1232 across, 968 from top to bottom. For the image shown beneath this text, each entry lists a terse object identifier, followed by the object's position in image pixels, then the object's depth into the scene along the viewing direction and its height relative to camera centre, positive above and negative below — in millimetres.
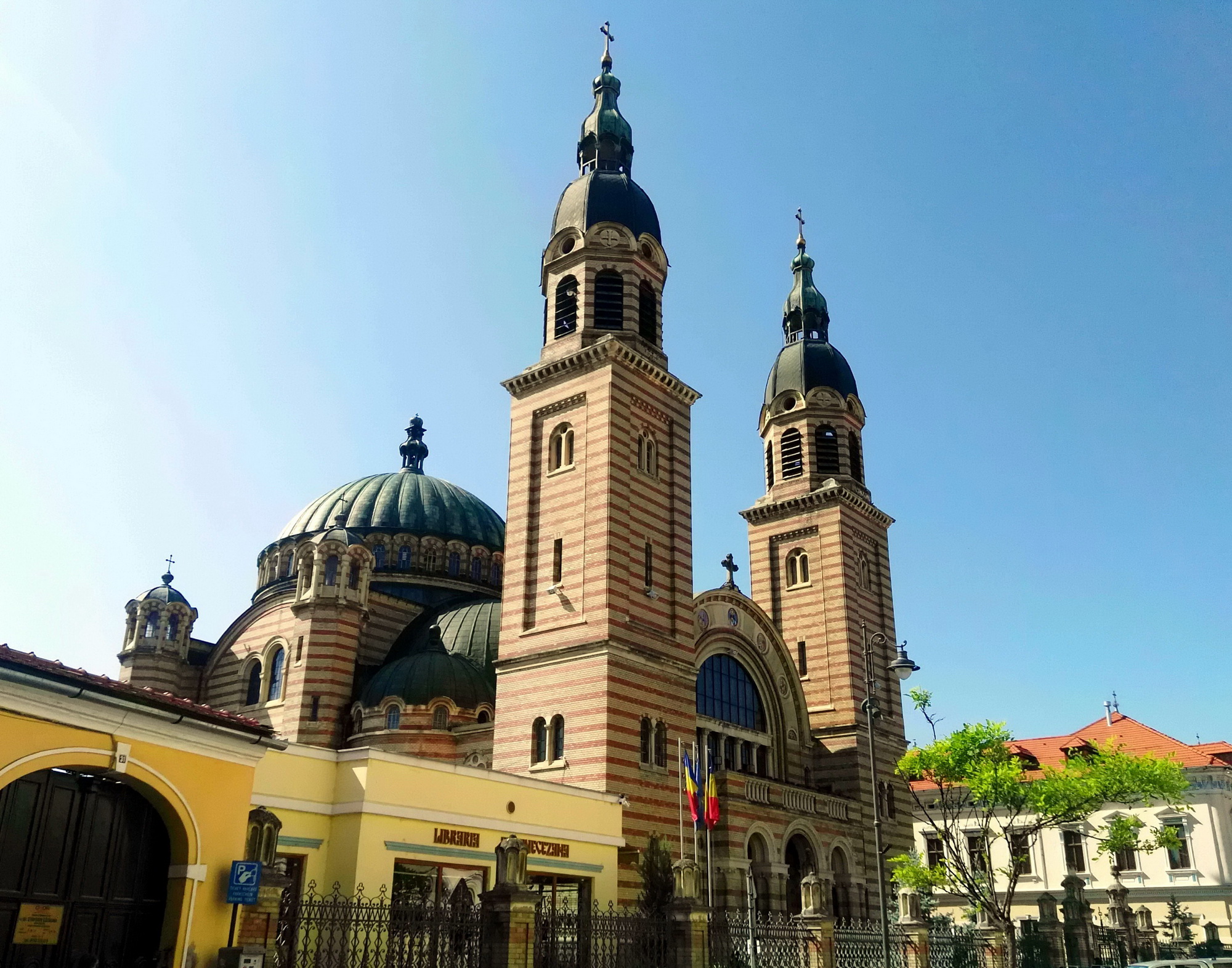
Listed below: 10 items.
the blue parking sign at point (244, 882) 14727 +240
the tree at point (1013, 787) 30172 +3312
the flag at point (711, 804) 30291 +2681
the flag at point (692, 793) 30031 +2970
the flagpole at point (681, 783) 31094 +3391
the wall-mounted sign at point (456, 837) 22766 +1325
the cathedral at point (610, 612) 32188 +10080
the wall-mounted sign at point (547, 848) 25000 +1247
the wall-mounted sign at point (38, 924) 13156 -295
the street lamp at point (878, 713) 20125 +3717
